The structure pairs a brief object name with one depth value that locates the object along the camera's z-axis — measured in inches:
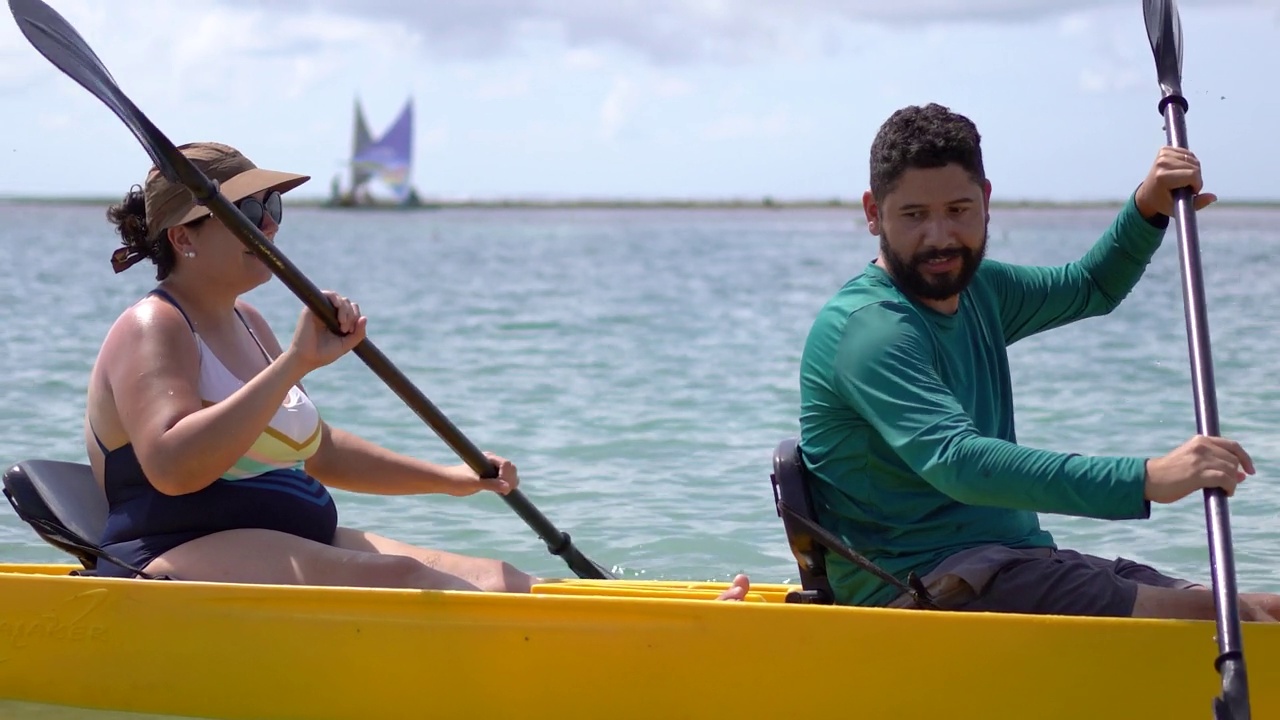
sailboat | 2886.3
